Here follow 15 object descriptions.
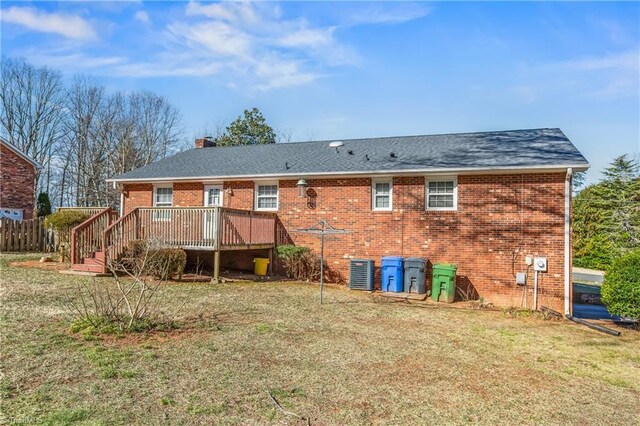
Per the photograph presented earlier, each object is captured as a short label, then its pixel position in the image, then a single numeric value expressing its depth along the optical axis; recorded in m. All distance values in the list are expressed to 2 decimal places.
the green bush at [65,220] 15.33
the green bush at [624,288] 8.63
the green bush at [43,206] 23.14
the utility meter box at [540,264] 10.85
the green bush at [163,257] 11.66
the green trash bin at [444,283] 11.05
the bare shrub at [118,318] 6.34
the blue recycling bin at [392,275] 11.84
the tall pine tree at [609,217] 21.94
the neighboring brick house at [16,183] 21.22
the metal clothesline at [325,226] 13.45
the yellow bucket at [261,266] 14.09
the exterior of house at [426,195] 11.22
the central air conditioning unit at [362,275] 12.35
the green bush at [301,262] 13.46
